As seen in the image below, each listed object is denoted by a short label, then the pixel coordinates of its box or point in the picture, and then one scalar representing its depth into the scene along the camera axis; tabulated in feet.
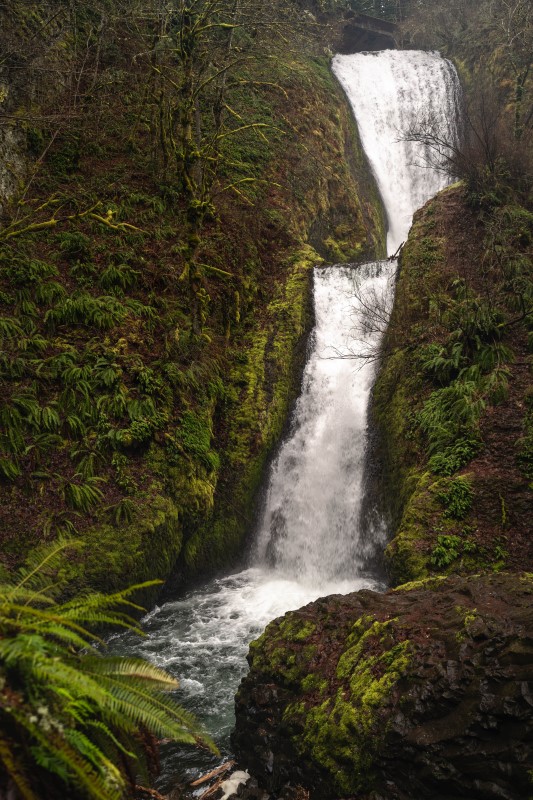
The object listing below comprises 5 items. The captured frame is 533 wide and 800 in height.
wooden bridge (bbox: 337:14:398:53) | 100.99
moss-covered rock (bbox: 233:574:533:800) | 10.78
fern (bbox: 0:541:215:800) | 6.49
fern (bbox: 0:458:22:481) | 25.48
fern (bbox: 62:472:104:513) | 26.50
